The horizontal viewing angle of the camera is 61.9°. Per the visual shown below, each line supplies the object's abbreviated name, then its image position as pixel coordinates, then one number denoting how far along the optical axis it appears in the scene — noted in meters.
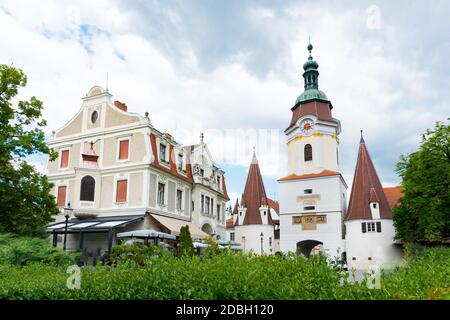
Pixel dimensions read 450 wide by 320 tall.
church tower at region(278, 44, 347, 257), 35.62
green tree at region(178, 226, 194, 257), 19.01
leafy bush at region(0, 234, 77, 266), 11.72
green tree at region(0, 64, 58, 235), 15.84
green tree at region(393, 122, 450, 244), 24.52
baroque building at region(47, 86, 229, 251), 25.19
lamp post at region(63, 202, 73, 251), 19.05
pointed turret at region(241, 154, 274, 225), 39.84
